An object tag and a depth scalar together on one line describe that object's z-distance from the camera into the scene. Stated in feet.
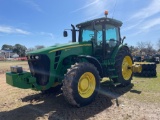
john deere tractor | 10.99
